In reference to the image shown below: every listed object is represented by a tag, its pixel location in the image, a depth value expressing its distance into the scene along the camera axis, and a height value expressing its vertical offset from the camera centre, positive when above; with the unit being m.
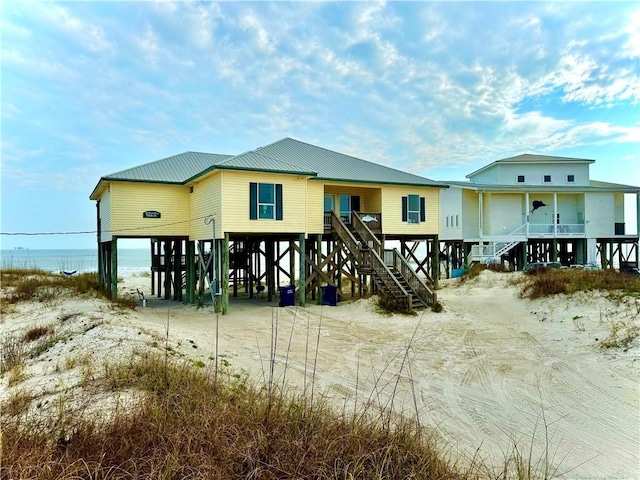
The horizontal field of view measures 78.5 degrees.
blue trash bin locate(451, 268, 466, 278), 30.66 -2.67
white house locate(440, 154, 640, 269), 31.19 +1.92
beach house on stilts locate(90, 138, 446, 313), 16.94 +1.44
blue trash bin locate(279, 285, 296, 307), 18.39 -2.60
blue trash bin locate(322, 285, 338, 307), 18.89 -2.60
